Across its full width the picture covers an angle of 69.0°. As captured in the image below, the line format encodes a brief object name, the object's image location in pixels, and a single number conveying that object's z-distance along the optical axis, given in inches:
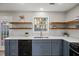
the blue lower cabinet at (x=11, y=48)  48.9
